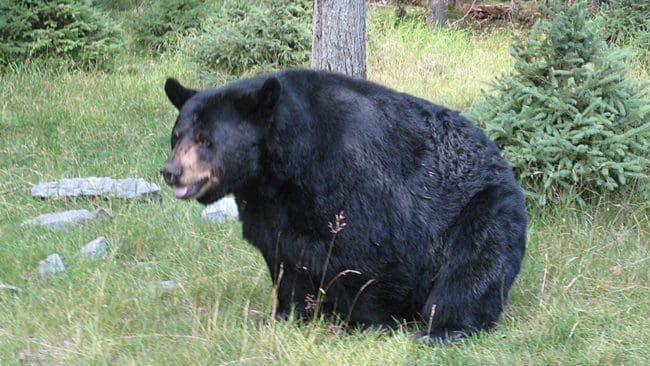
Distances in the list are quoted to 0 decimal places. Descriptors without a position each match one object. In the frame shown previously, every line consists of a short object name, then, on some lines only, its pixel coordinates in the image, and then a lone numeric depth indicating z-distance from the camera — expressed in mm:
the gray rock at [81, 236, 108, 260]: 11820
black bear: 8977
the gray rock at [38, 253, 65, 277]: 11062
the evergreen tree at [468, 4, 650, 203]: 13367
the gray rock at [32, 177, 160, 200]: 14797
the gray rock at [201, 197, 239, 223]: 13992
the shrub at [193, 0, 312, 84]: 23766
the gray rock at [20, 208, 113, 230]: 13250
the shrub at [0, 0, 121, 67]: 24203
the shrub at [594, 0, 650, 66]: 26562
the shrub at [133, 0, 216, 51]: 29656
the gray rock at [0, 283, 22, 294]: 10373
